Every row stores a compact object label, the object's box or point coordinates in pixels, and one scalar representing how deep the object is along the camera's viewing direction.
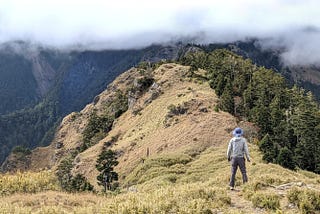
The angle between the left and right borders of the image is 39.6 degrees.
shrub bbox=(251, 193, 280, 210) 18.05
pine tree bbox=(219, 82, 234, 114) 77.19
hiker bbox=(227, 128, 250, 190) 21.92
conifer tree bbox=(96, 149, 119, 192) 70.88
